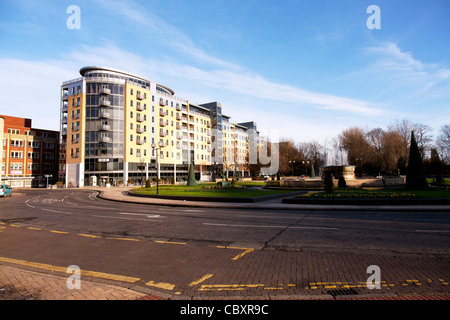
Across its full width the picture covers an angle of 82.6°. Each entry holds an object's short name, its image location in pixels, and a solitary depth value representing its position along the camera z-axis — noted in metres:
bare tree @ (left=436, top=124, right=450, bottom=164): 67.19
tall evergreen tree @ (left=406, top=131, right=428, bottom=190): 24.83
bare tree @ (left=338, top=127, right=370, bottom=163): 72.44
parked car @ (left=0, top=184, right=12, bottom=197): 32.97
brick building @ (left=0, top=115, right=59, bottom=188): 64.62
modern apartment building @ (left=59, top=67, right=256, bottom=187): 61.59
